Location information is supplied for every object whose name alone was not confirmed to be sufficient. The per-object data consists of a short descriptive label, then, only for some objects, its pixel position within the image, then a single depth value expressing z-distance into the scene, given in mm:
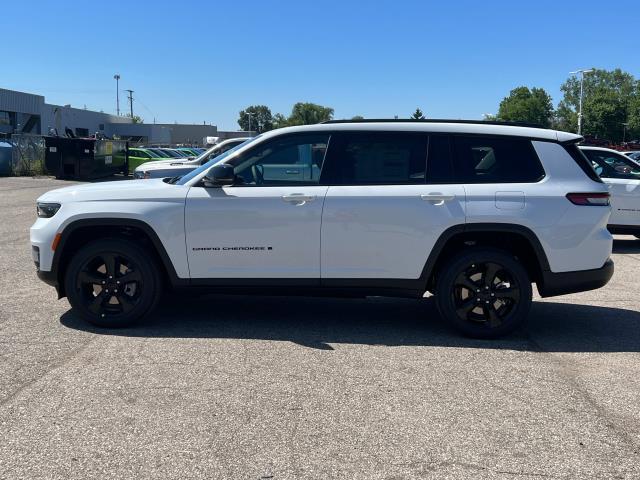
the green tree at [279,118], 128400
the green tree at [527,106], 96000
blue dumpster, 30578
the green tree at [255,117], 147750
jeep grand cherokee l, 5621
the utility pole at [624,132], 85625
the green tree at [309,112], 111312
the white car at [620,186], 11164
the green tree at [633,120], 83562
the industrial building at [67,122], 58938
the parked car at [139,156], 33031
